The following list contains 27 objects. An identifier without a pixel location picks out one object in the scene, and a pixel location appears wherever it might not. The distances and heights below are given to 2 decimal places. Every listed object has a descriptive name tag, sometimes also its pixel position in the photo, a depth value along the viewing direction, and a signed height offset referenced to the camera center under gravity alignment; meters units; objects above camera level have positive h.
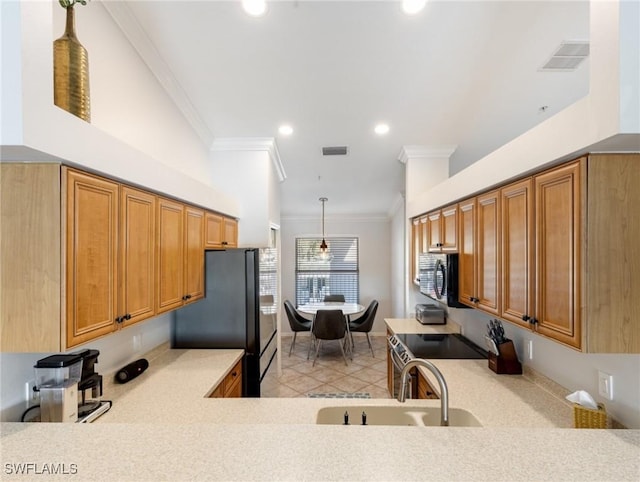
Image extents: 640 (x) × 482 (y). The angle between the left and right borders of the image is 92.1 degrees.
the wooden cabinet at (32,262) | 1.18 -0.06
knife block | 2.08 -0.80
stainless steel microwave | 2.42 -0.29
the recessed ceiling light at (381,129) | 3.14 +1.19
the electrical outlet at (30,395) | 1.38 -0.67
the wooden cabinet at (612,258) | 1.15 -0.06
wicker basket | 1.29 -0.74
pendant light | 5.56 -0.13
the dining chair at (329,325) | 4.75 -1.24
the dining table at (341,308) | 5.21 -1.15
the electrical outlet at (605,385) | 1.41 -0.66
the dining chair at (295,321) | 5.22 -1.33
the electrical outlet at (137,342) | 2.18 -0.69
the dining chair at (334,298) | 6.25 -1.09
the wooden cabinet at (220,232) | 2.64 +0.13
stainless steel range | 2.46 -0.90
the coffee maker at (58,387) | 1.31 -0.61
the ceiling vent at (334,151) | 3.66 +1.13
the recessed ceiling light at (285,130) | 3.18 +1.20
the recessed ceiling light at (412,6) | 1.76 +1.38
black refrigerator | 2.58 -0.58
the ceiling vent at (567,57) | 2.00 +1.28
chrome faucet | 1.29 -0.62
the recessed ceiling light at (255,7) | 1.78 +1.40
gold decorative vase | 1.24 +0.71
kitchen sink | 1.65 -0.95
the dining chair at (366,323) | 5.29 -1.37
